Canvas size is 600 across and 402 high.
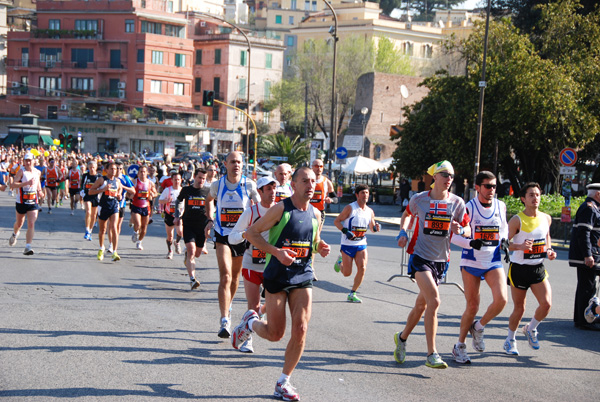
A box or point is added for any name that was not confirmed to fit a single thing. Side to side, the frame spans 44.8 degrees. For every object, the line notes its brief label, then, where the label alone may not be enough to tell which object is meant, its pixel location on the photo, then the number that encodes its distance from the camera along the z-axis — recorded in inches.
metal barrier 465.1
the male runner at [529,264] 311.1
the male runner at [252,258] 295.4
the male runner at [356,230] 421.4
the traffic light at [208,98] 1348.4
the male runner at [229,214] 323.6
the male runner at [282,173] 377.4
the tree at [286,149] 1808.6
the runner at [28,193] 551.8
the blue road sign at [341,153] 1294.2
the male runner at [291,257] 237.8
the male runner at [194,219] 441.4
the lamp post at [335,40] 1307.8
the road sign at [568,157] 887.1
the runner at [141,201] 618.2
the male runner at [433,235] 285.3
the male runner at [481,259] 294.8
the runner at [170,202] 590.9
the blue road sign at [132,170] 1046.8
